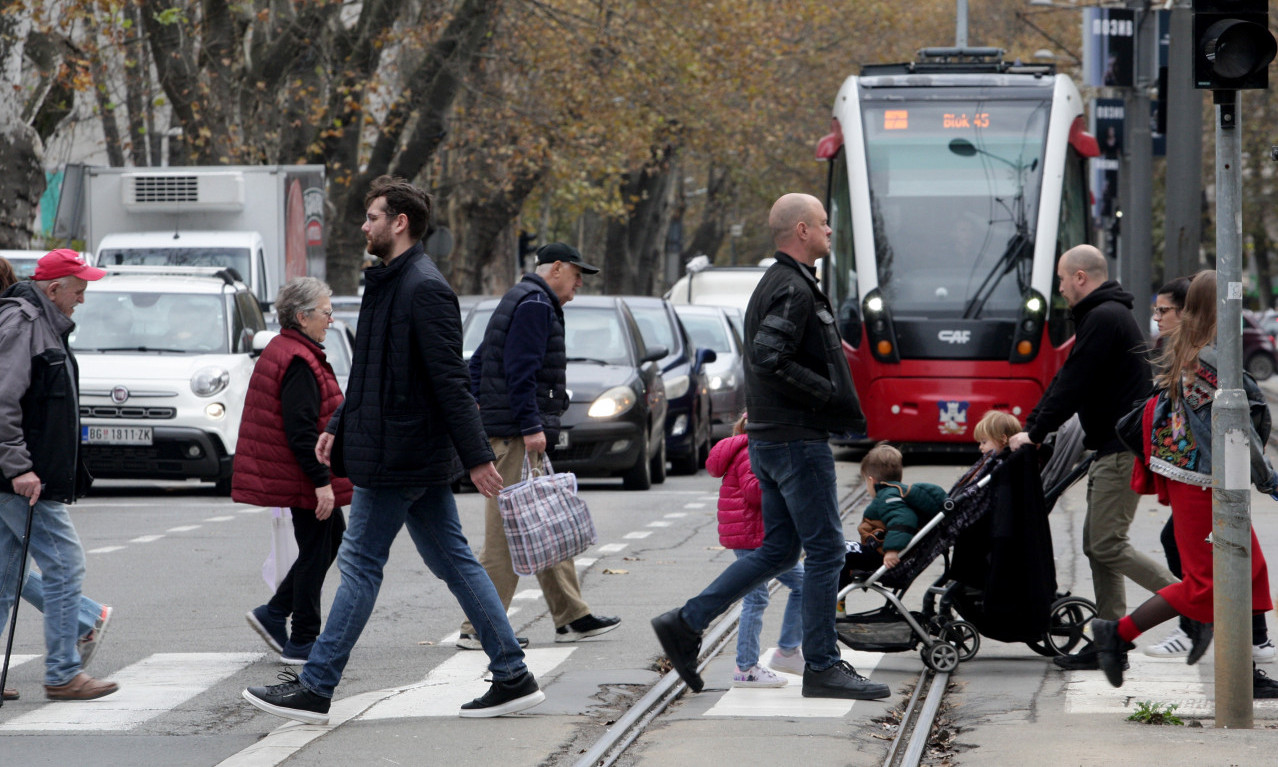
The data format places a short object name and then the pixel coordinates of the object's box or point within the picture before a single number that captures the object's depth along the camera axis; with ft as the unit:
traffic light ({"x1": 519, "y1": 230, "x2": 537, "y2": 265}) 377.05
